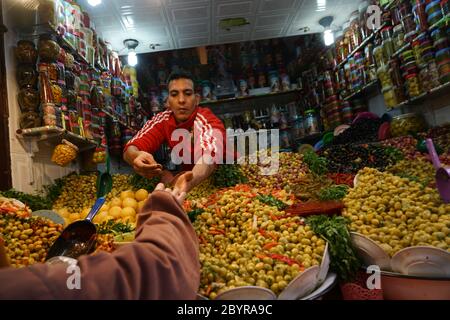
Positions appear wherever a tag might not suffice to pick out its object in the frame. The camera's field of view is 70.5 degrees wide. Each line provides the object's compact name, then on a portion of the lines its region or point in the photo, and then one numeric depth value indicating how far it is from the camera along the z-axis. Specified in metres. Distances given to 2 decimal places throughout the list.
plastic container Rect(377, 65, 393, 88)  4.15
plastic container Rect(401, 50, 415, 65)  3.68
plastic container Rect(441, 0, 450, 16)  3.06
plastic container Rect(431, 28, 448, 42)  3.20
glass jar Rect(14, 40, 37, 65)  2.87
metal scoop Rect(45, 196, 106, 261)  1.61
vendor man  2.41
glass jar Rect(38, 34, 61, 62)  2.91
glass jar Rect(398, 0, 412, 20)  3.69
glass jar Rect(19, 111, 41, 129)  2.84
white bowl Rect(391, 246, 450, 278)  1.23
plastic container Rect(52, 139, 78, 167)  2.97
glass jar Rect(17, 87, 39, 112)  2.83
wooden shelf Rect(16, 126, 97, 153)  2.79
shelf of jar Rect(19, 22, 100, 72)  2.98
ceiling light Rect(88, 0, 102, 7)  3.58
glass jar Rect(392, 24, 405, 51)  3.83
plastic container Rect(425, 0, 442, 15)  3.15
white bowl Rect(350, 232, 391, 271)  1.38
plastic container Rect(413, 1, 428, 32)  3.37
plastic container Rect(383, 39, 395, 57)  4.05
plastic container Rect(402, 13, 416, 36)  3.60
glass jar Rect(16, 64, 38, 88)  2.86
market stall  1.34
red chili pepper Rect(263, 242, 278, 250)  1.46
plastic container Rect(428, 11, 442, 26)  3.16
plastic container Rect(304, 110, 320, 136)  6.21
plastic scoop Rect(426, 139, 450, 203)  1.65
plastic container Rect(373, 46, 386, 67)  4.23
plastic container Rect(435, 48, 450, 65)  3.13
